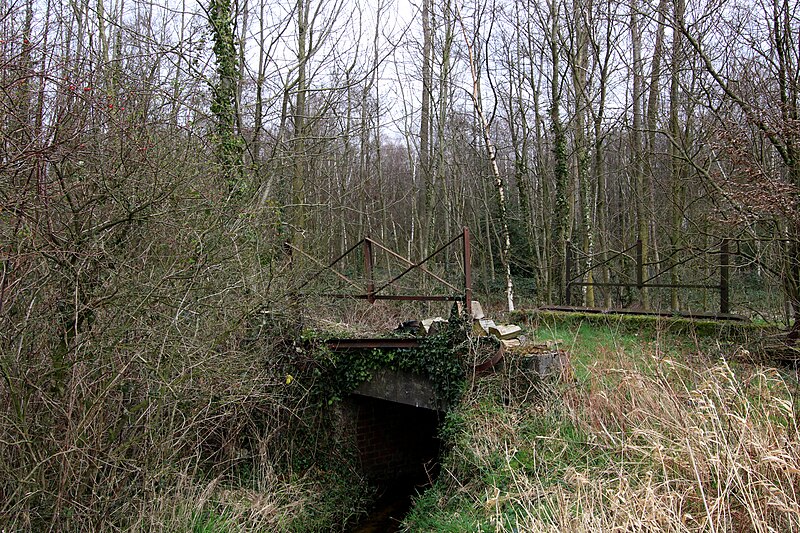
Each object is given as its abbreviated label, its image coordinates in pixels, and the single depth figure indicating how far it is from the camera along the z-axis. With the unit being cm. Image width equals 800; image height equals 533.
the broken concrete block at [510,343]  733
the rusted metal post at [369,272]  892
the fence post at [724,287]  870
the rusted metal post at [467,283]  758
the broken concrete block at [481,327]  747
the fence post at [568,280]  1181
